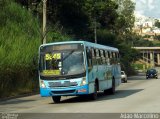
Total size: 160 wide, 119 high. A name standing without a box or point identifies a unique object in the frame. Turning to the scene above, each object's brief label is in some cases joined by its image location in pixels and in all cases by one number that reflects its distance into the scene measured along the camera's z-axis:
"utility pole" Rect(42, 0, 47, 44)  37.79
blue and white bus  21.97
